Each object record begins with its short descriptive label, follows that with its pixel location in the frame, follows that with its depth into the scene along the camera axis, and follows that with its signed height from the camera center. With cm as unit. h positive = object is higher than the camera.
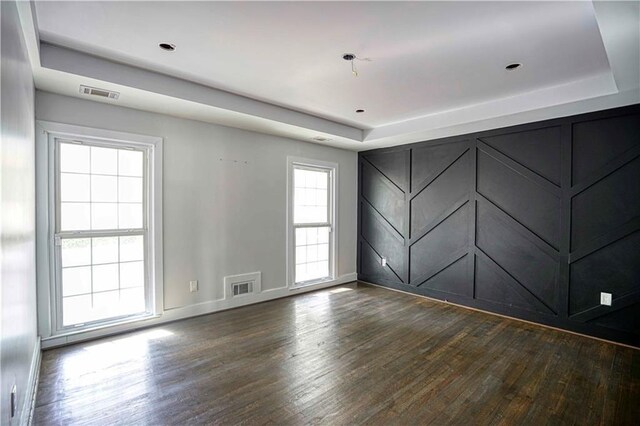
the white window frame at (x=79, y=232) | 301 -18
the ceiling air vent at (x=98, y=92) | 293 +109
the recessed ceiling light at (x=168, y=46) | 251 +129
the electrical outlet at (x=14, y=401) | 161 -102
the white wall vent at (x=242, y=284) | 431 -109
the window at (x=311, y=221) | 511 -24
